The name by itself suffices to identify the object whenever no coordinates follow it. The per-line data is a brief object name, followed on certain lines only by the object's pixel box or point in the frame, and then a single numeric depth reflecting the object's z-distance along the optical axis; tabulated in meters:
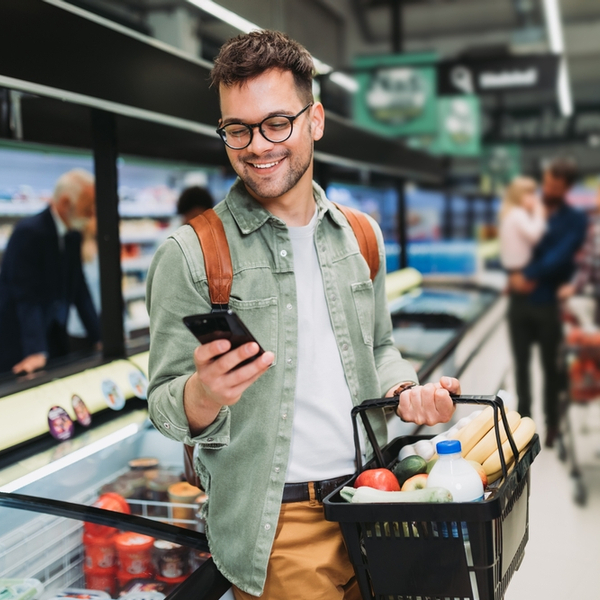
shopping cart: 6.02
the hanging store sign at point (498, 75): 7.12
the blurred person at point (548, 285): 5.91
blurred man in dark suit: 4.38
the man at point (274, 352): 1.56
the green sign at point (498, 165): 17.75
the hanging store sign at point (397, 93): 7.50
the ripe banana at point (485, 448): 1.74
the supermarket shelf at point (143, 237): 6.89
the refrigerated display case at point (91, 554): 1.86
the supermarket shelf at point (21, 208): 5.09
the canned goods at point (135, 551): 1.95
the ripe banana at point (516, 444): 1.68
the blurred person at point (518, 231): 6.27
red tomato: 1.60
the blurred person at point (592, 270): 6.83
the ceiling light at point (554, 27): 7.22
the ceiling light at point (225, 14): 3.09
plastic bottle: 1.45
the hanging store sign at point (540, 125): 17.27
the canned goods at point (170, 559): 1.87
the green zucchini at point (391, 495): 1.40
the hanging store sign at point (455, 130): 9.18
